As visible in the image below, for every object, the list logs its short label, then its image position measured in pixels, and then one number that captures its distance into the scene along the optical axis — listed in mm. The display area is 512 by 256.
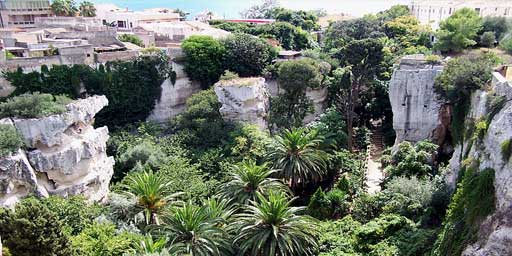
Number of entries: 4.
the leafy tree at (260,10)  88412
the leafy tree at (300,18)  63531
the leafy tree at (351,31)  47125
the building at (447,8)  50469
